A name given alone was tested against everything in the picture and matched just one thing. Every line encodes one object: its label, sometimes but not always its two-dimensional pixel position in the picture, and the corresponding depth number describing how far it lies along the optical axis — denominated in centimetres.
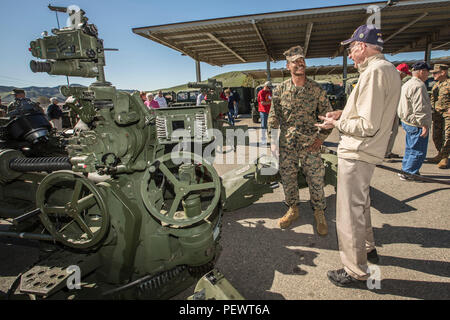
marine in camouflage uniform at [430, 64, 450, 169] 537
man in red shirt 880
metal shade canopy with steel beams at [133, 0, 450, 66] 952
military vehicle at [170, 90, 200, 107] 1753
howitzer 196
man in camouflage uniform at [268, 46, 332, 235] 308
